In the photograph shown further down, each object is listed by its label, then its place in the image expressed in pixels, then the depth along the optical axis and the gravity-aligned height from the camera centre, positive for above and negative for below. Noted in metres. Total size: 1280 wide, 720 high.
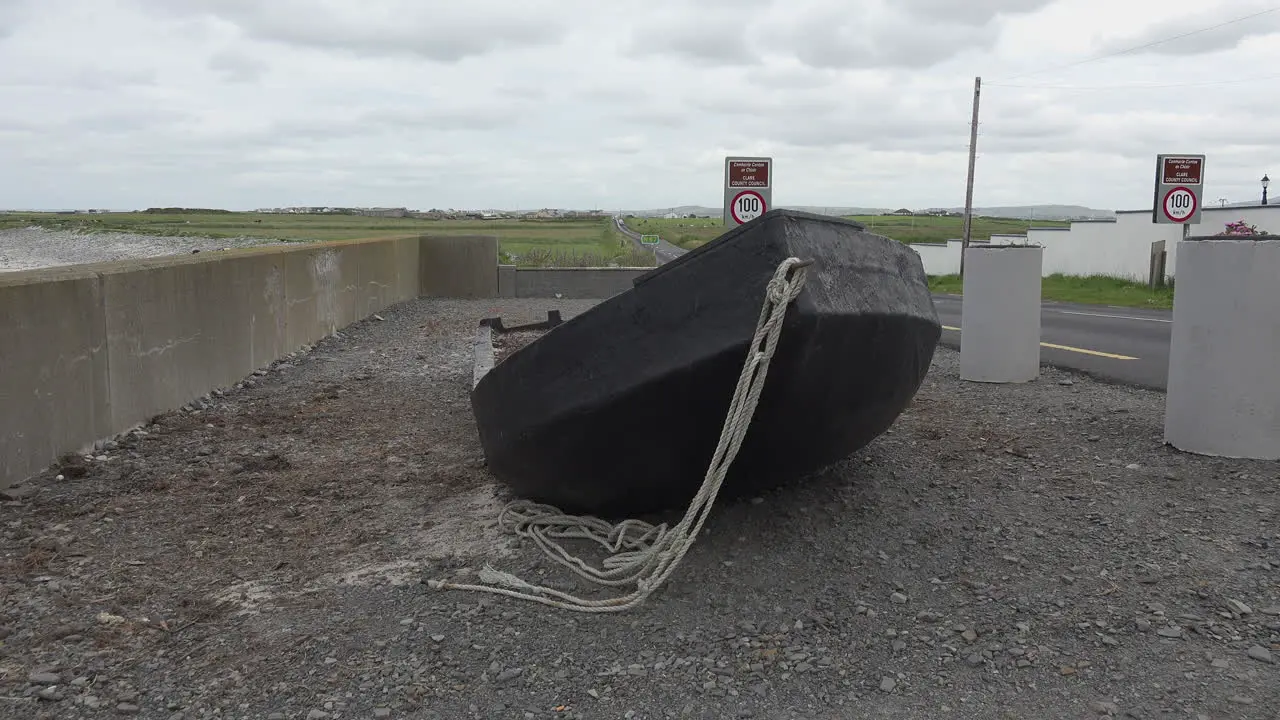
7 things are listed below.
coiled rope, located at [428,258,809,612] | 3.56 -1.18
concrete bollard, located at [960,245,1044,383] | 8.51 -0.62
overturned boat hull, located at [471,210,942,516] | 3.73 -0.52
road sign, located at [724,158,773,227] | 12.46 +0.60
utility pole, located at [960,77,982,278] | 36.22 +3.21
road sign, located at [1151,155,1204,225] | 16.45 +0.95
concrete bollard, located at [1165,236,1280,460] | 5.37 -0.55
